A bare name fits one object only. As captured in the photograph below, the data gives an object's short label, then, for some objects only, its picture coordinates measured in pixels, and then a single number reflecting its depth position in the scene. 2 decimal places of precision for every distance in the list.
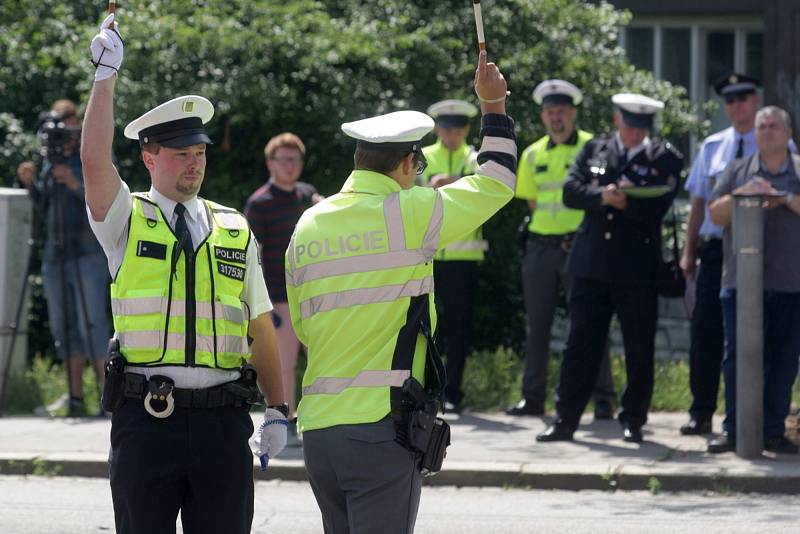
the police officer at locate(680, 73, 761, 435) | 18.91
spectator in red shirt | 19.17
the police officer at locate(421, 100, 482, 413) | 21.11
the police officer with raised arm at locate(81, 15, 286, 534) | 9.25
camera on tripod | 20.97
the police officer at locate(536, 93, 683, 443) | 18.19
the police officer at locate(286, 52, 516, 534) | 9.05
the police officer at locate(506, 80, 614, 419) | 20.44
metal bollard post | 17.12
